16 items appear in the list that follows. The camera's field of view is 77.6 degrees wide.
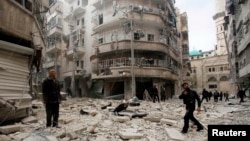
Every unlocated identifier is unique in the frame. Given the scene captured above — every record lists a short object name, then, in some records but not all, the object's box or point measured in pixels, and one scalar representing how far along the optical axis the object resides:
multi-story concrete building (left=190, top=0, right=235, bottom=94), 36.98
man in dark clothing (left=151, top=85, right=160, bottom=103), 13.35
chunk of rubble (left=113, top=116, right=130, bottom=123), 5.84
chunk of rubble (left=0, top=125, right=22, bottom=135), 4.10
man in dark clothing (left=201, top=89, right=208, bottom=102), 15.09
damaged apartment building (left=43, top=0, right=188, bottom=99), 17.64
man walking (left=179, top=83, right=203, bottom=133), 4.86
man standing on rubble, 4.73
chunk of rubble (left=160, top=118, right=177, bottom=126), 5.78
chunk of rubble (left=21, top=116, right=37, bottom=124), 5.21
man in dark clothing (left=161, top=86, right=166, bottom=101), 14.95
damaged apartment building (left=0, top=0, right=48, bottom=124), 4.95
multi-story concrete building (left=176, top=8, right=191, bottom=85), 29.40
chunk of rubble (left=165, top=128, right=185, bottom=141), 4.40
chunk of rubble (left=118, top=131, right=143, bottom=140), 4.27
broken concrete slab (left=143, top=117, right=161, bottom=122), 6.00
